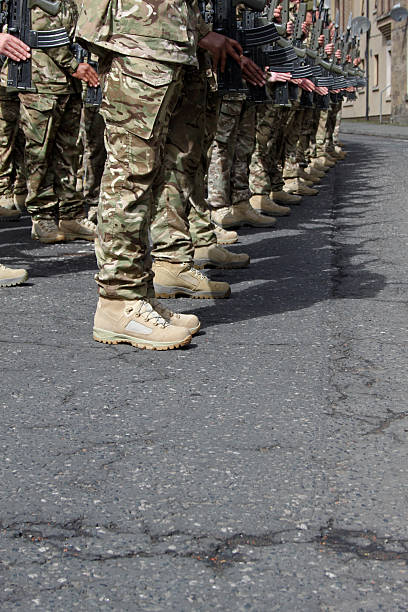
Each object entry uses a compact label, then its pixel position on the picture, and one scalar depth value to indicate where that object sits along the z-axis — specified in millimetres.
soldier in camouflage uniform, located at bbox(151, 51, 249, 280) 8052
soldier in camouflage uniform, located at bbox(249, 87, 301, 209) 15957
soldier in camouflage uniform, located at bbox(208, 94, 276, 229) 12939
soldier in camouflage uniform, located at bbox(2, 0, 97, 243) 11610
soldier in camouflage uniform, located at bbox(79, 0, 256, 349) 6456
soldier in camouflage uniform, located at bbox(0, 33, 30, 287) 9434
